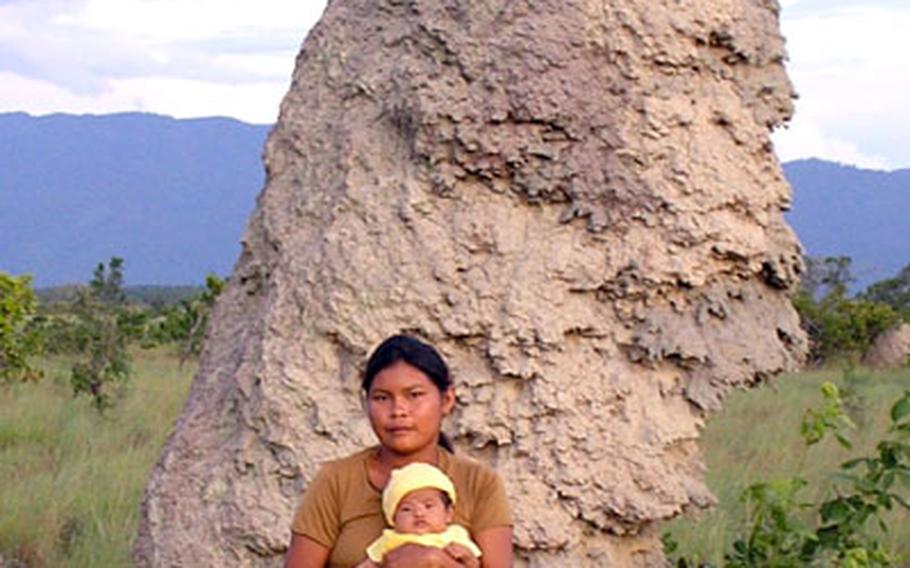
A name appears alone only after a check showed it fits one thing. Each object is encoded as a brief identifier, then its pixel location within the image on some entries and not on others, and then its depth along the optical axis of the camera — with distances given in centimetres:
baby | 268
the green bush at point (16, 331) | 1094
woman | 283
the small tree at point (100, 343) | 1097
